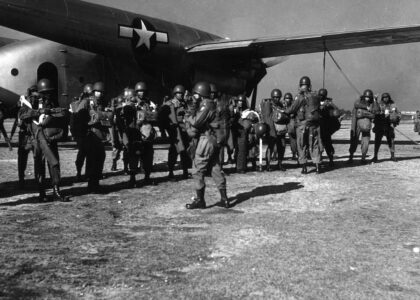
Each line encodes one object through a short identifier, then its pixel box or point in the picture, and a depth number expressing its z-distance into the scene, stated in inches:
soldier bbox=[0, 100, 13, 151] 637.3
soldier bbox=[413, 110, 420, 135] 1218.0
